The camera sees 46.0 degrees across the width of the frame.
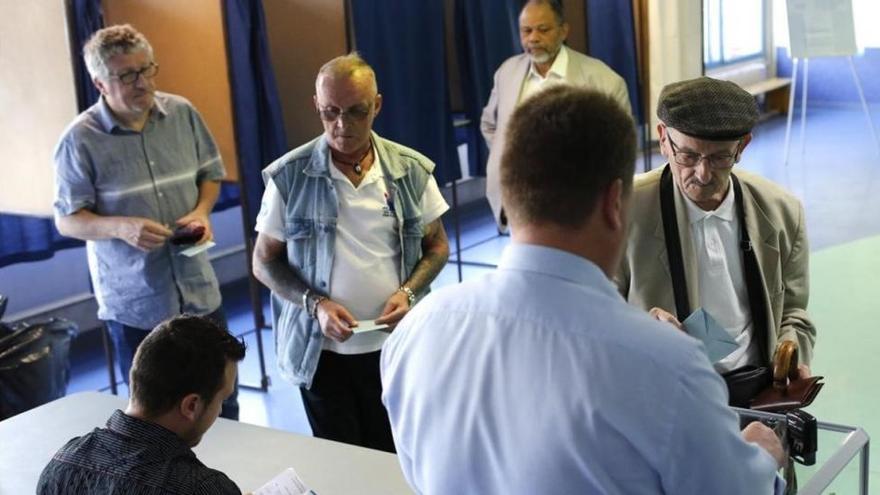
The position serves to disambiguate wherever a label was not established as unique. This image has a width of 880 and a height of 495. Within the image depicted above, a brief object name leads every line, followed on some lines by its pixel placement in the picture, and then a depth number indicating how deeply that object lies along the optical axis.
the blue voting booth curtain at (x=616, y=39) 5.73
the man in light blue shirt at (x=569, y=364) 1.11
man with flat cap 2.06
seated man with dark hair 1.73
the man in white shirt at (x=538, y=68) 4.77
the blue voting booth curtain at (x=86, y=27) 4.02
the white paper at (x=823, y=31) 8.40
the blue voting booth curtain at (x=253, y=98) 4.32
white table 2.21
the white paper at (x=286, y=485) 2.10
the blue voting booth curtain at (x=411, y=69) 4.81
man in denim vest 2.63
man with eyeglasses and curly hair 3.04
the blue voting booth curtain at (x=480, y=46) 5.53
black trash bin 3.33
